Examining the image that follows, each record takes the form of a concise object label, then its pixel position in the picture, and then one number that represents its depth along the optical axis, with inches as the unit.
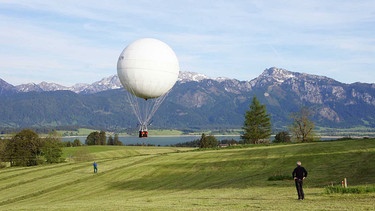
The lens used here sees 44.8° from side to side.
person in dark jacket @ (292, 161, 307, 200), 1021.8
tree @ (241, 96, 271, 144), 4530.0
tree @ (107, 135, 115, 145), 7606.3
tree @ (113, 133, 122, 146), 7458.2
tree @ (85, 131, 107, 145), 7416.3
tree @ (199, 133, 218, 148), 5442.9
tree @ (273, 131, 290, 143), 4733.3
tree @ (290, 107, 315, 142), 4382.4
